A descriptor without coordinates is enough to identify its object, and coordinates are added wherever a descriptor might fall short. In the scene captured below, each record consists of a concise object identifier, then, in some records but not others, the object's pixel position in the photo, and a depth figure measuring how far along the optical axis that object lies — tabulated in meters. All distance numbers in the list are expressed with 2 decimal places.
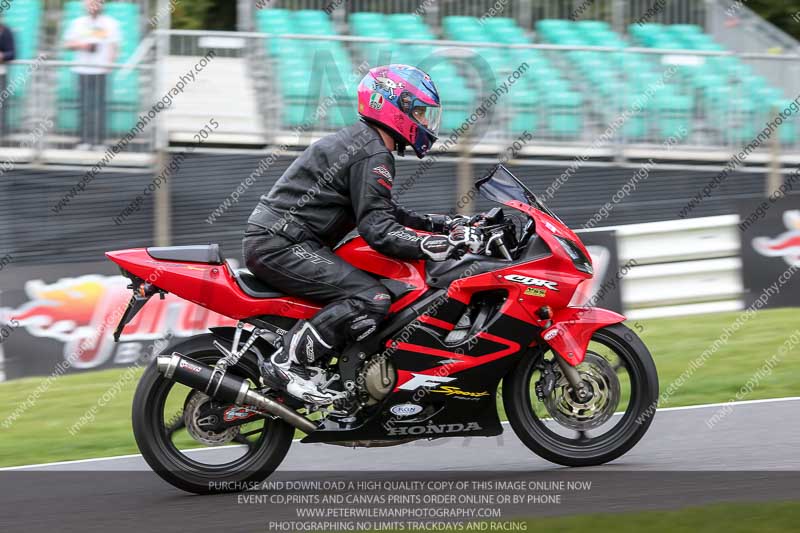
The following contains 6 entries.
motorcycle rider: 11.72
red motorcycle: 11.87
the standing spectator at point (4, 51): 22.56
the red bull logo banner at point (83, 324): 19.22
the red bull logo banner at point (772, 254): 21.25
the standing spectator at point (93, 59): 22.80
